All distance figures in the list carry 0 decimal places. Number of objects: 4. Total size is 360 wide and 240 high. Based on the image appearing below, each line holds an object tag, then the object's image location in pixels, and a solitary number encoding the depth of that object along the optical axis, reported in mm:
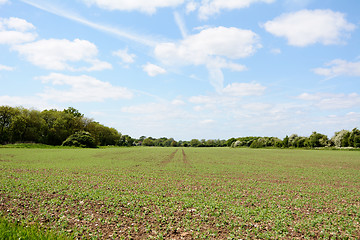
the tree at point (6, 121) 71062
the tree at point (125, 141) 157875
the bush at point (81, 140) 76938
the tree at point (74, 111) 110425
